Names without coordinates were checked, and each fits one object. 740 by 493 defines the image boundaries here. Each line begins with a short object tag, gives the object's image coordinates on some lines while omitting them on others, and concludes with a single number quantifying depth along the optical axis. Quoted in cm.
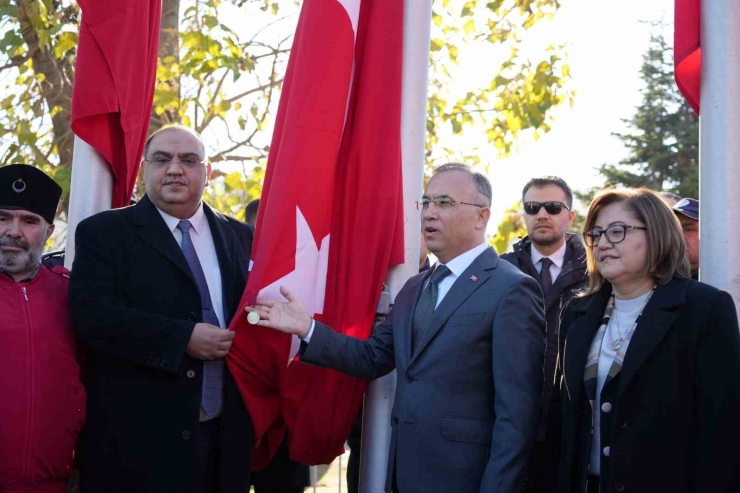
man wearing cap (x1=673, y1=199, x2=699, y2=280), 487
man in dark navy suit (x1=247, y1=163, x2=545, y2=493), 369
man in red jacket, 395
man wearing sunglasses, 541
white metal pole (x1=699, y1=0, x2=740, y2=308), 386
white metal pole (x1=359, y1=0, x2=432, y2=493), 438
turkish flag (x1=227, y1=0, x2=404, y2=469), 425
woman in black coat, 338
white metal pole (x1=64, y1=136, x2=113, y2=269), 470
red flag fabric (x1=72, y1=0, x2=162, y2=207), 468
